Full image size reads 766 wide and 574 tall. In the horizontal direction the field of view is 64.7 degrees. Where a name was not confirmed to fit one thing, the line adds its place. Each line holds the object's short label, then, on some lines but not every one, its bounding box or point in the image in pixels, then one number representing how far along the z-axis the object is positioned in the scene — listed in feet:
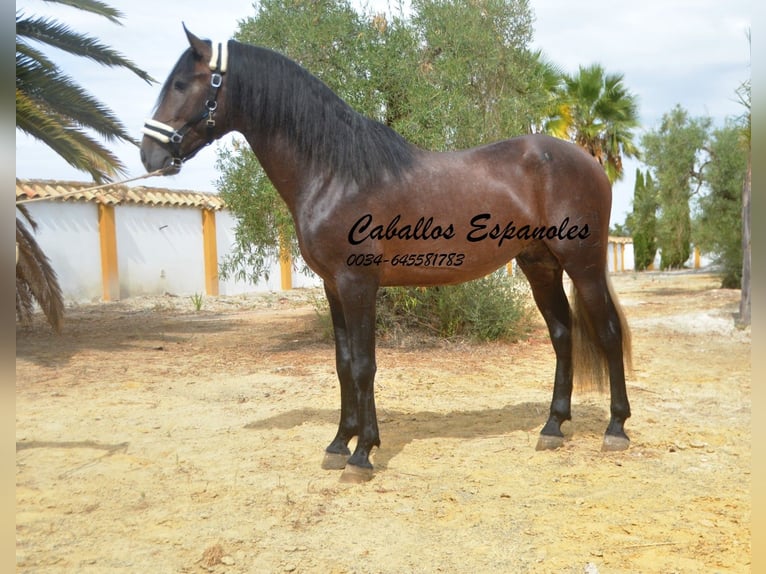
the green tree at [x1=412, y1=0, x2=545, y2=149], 24.12
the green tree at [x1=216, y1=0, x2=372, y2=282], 23.95
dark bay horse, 10.59
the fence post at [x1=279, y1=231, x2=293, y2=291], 61.19
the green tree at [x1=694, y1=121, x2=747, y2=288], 49.19
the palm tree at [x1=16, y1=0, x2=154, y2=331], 22.59
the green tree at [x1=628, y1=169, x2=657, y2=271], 79.46
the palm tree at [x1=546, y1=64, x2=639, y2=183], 58.44
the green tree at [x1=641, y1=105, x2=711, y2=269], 56.49
